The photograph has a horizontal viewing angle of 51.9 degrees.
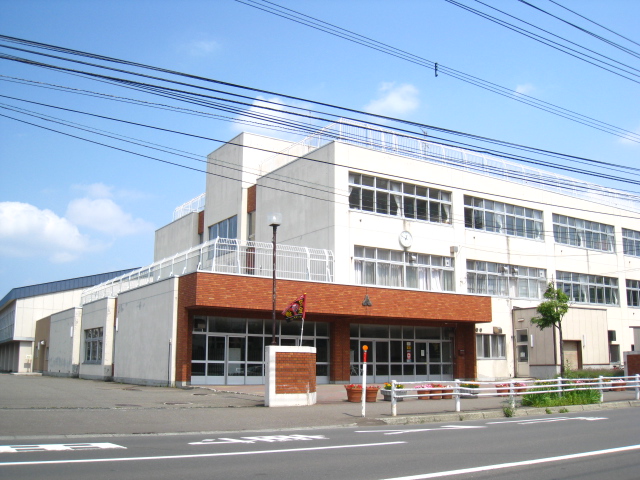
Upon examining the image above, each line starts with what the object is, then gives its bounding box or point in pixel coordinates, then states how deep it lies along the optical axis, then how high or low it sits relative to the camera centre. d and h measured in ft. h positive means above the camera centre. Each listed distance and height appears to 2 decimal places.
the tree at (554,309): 100.78 +6.95
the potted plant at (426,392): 72.06 -4.13
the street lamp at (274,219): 69.21 +14.08
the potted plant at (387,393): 68.42 -4.00
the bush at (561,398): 62.95 -4.21
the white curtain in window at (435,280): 111.26 +12.44
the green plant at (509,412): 56.80 -4.92
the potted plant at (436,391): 71.07 -4.15
